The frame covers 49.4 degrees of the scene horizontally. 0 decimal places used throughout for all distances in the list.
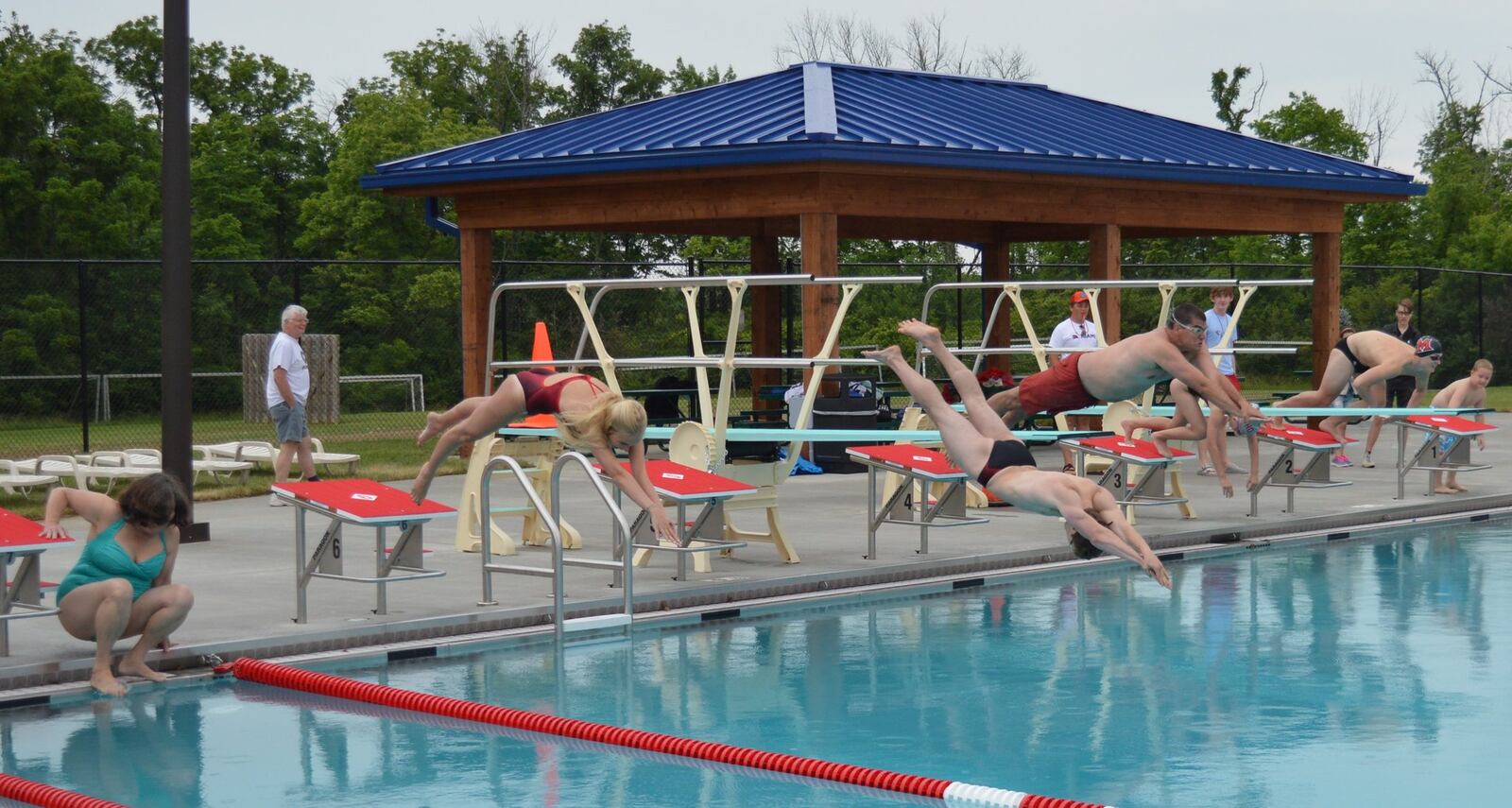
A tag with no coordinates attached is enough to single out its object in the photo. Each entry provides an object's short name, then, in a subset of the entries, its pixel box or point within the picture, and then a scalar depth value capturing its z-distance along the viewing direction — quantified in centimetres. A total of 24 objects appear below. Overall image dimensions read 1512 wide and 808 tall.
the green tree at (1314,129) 4128
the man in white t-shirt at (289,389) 1366
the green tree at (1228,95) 4734
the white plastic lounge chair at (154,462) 1533
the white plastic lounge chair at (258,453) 1589
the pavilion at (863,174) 1562
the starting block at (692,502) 961
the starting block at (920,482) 1069
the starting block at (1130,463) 1191
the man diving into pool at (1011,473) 745
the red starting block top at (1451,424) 1470
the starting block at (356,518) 850
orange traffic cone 1191
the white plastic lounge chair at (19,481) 1475
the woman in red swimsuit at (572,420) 866
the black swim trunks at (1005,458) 826
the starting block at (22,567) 741
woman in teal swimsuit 717
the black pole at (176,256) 1151
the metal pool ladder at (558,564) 852
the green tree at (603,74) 4188
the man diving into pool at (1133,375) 905
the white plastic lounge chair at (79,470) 1452
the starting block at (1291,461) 1282
